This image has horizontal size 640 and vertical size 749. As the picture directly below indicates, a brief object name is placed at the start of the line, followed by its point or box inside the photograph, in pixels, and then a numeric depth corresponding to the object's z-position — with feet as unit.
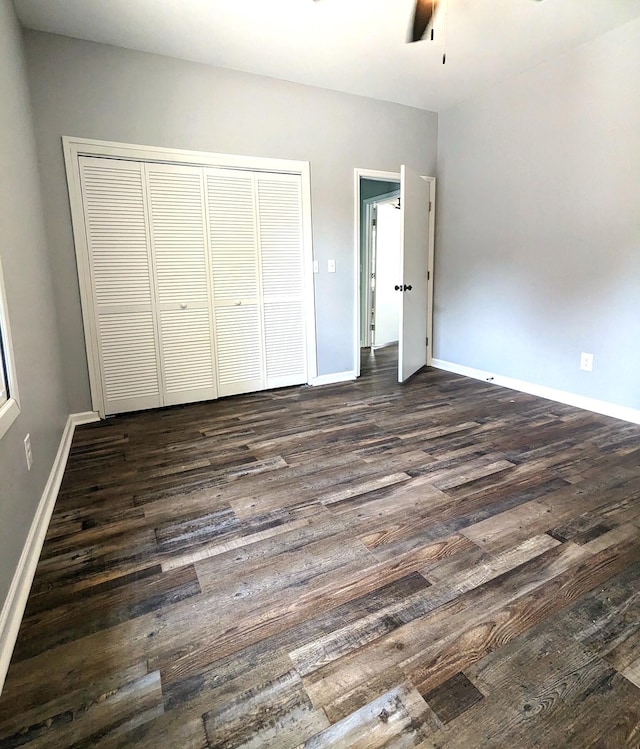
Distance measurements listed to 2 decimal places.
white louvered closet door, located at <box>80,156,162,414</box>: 10.20
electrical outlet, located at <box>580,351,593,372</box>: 10.74
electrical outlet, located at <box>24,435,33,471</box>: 5.75
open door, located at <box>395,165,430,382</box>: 12.98
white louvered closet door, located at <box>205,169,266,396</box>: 11.58
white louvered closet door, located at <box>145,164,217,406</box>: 10.88
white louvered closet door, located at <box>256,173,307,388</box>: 12.23
